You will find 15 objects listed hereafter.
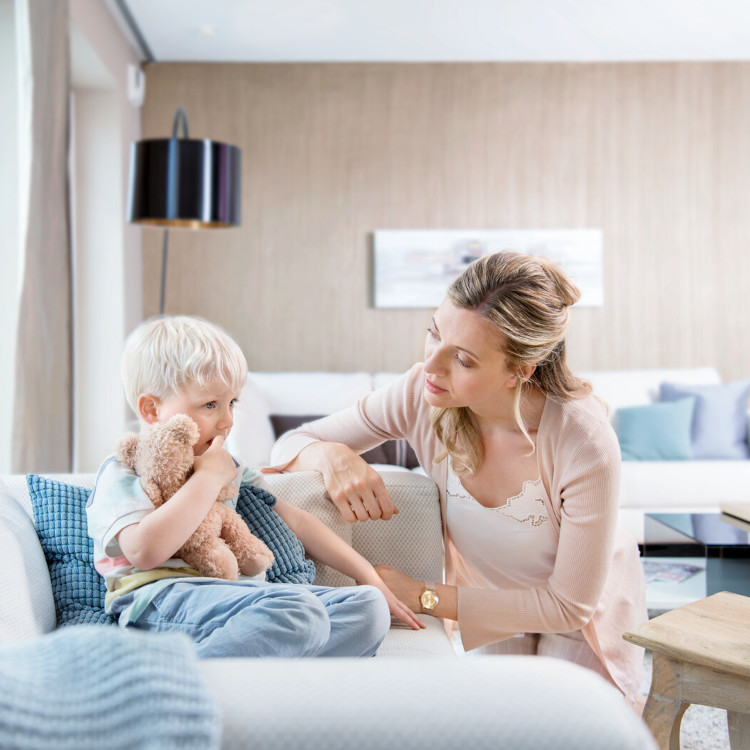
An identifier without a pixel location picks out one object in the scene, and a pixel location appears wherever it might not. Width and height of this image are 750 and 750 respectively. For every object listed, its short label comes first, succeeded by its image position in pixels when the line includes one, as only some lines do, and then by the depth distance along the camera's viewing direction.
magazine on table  2.43
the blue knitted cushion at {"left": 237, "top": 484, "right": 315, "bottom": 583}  1.42
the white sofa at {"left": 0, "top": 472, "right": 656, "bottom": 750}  0.55
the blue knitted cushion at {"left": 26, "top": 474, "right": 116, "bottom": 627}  1.24
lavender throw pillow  3.99
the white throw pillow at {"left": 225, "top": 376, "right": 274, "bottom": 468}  3.37
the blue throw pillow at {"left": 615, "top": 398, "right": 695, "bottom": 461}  3.90
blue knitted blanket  0.55
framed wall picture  5.00
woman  1.45
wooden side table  1.21
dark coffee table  2.10
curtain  2.82
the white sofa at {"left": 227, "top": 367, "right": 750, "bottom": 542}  3.48
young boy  1.08
